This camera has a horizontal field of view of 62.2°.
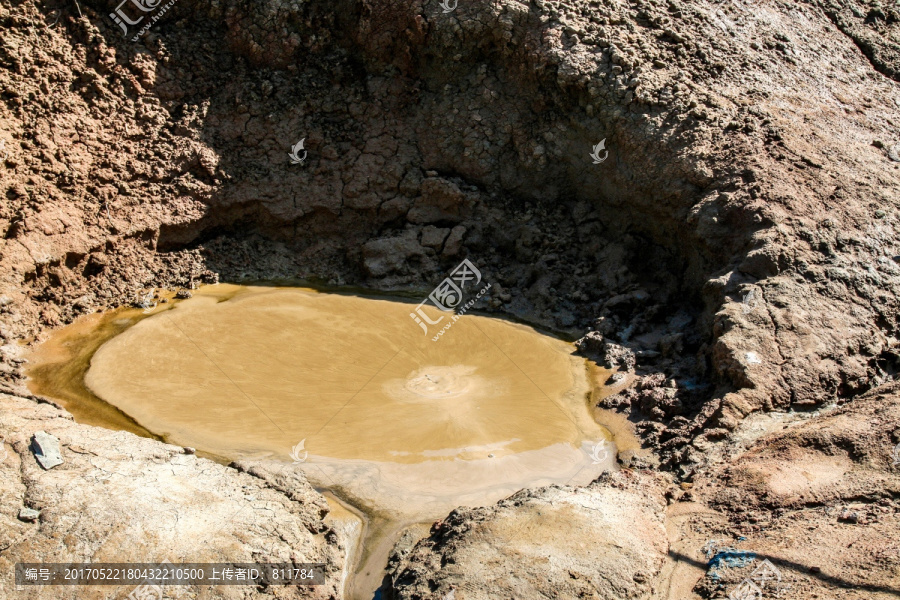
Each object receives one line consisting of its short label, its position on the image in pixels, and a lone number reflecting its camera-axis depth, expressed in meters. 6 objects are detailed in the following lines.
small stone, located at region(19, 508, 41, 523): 4.57
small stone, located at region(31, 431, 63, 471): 5.03
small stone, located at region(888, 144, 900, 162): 8.00
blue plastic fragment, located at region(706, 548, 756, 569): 4.39
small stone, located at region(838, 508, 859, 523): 4.57
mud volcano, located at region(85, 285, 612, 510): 5.92
